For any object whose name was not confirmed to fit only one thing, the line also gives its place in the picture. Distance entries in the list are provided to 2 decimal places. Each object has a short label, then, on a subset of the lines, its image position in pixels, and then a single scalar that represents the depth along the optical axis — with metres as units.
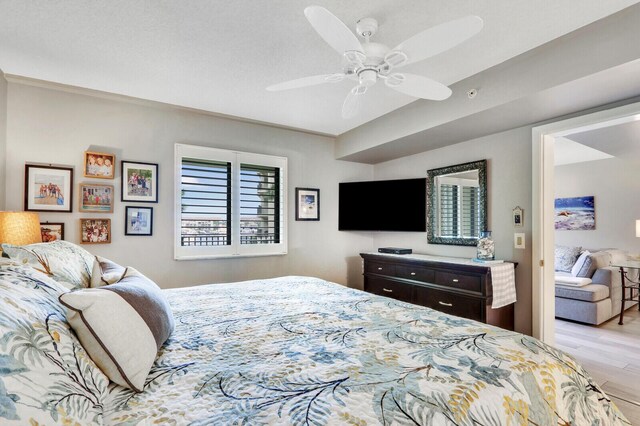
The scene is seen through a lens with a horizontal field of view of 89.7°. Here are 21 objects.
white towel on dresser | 2.90
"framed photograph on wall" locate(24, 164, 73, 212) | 2.81
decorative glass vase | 3.20
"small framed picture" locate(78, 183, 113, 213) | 3.01
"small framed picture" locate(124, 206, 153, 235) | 3.20
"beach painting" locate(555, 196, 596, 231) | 5.73
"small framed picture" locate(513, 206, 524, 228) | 3.05
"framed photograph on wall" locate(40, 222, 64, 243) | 2.82
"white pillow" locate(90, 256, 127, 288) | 1.45
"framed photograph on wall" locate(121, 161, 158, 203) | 3.19
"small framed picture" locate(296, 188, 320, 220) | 4.21
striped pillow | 0.93
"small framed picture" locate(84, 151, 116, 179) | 3.01
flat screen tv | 4.09
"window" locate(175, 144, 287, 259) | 3.47
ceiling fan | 1.50
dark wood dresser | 2.93
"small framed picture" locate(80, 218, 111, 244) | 3.00
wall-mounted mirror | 3.44
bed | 0.74
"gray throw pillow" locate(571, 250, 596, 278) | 4.34
